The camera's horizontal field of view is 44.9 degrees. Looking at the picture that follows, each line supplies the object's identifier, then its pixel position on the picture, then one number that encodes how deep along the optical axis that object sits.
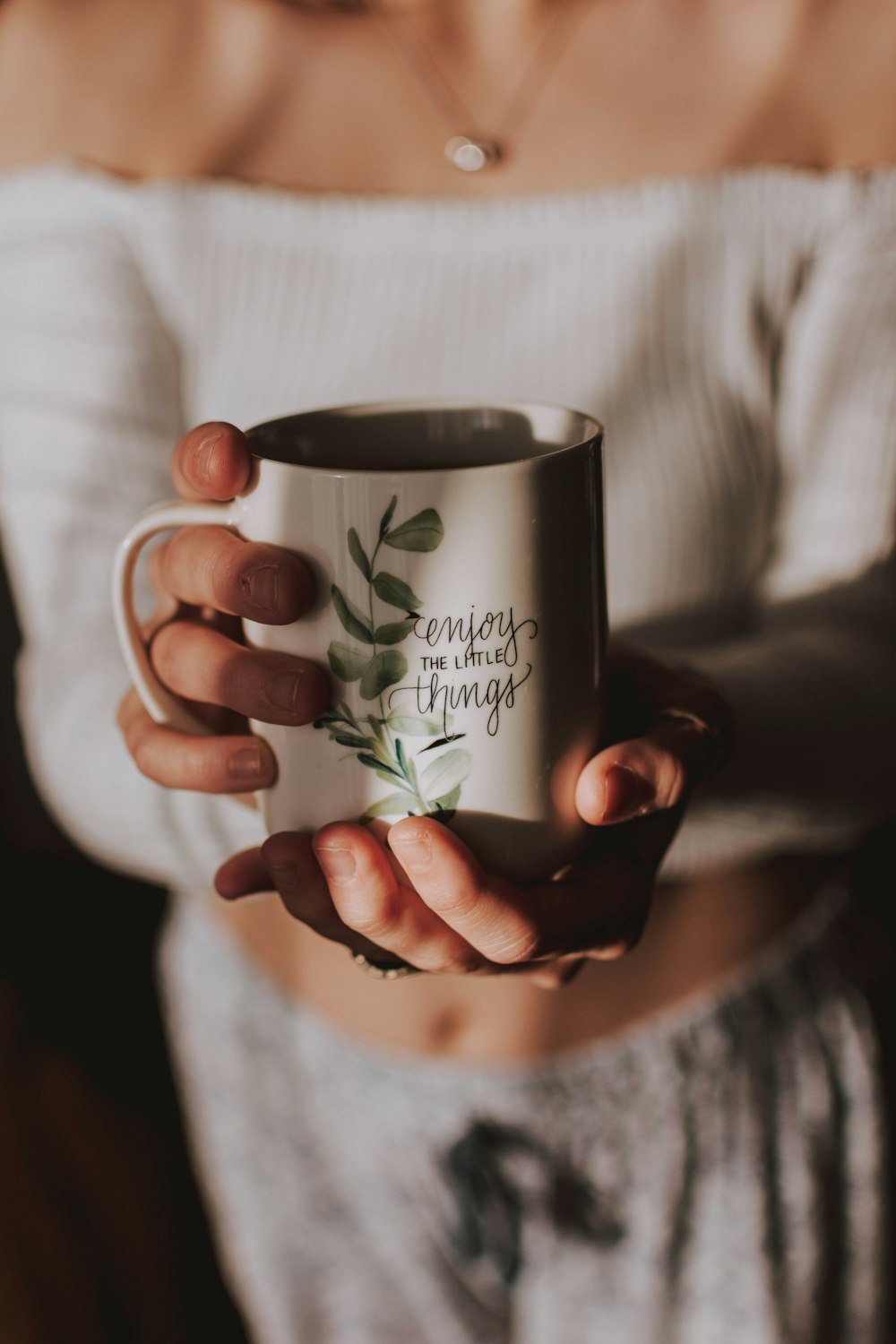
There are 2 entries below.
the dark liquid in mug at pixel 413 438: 0.42
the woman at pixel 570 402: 0.72
